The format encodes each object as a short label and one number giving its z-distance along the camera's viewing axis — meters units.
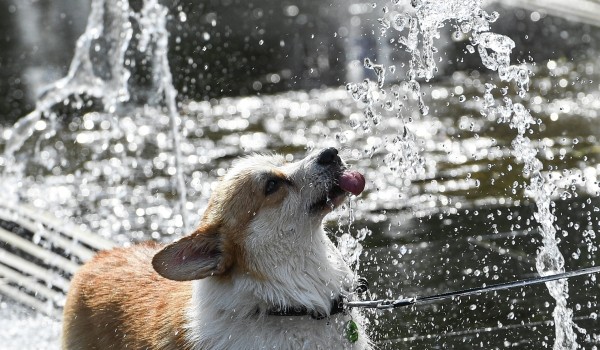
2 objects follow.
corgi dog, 9.04
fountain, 13.40
